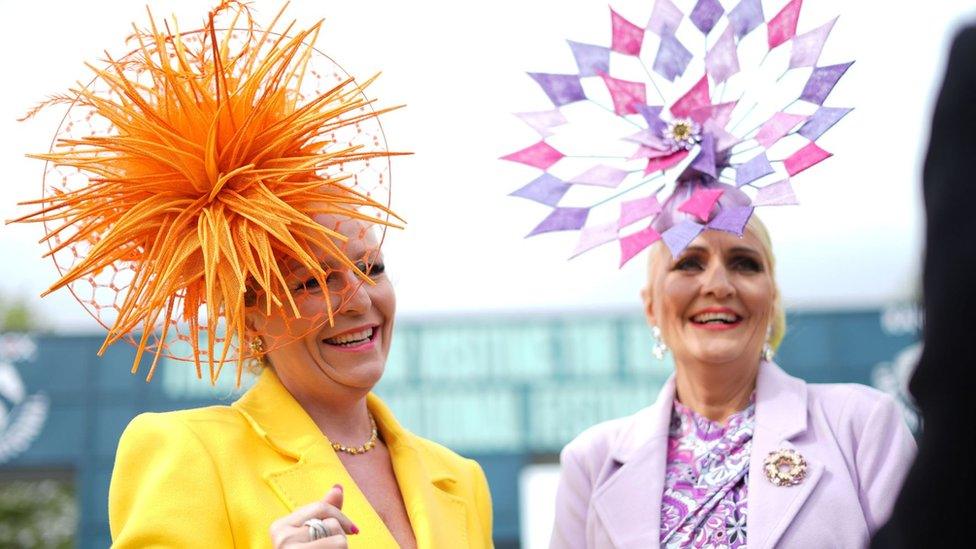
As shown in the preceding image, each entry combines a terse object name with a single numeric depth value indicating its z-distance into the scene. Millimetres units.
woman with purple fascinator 3160
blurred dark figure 1242
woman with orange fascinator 2705
